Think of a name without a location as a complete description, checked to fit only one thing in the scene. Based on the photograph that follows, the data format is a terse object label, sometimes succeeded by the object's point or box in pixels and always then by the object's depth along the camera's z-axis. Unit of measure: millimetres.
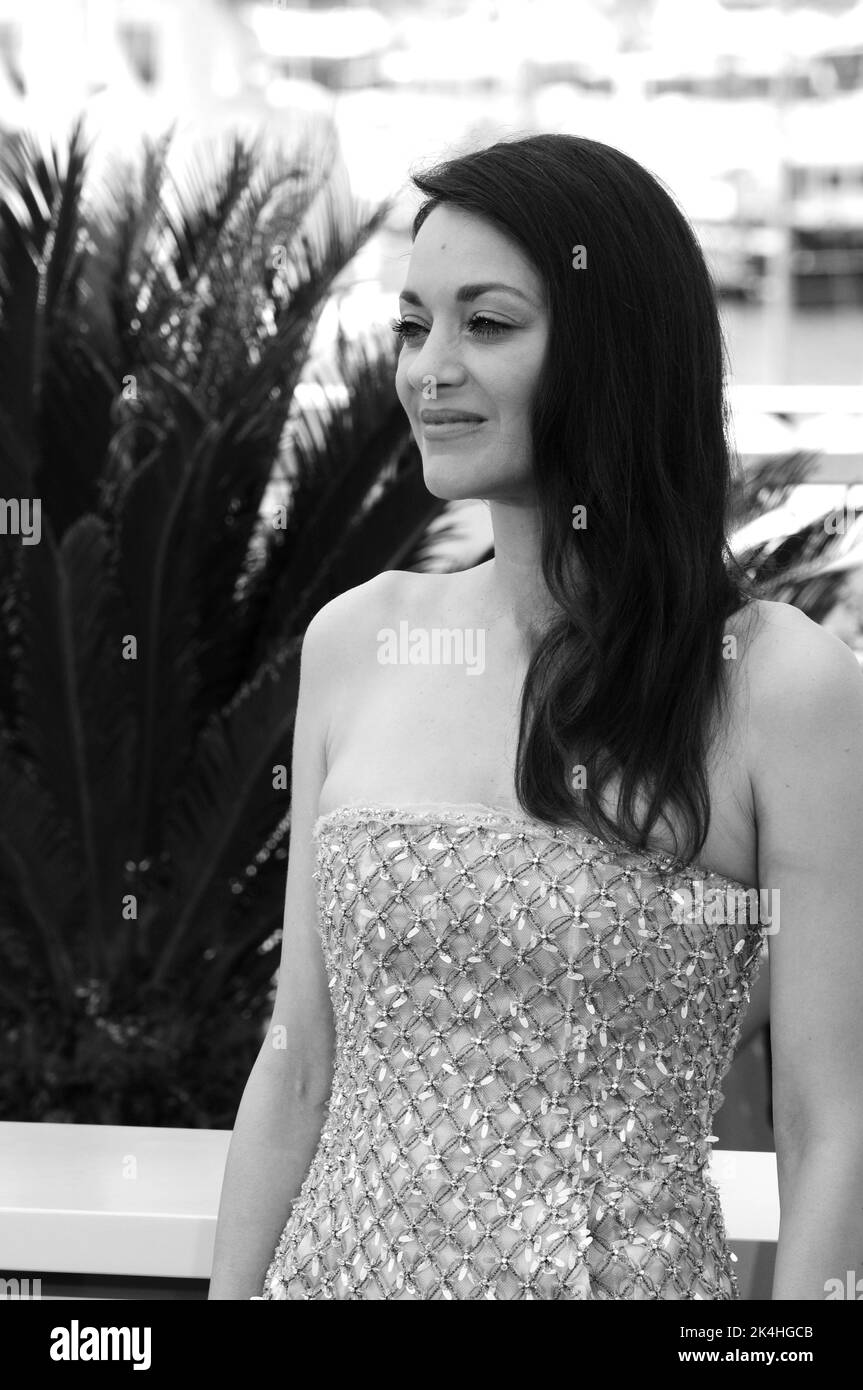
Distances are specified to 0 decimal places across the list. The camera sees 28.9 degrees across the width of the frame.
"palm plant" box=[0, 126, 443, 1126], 4449
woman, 1688
